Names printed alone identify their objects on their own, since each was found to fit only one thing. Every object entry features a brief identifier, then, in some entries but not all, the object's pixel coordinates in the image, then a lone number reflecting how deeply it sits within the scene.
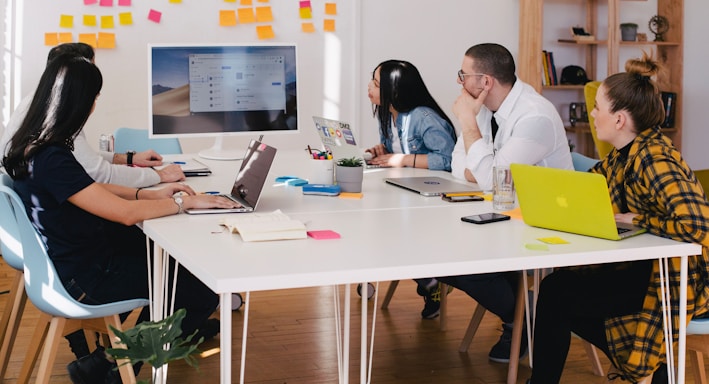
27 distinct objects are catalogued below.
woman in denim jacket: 3.78
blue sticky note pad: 2.89
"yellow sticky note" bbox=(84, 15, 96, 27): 5.05
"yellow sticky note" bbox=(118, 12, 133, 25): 5.13
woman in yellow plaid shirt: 2.22
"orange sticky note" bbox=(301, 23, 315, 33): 5.47
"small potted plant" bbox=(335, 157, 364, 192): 2.93
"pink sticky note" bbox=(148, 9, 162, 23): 5.17
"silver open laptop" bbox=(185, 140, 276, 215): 2.52
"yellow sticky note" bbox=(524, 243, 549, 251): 2.06
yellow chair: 5.46
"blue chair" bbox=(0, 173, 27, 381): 2.50
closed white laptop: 2.93
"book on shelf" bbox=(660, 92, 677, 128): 6.20
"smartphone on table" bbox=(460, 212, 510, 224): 2.39
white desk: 1.81
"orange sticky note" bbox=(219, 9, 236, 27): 5.30
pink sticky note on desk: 2.16
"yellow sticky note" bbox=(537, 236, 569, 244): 2.15
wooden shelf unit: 5.80
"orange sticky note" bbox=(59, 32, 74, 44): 5.02
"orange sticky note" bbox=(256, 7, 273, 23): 5.37
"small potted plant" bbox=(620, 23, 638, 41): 6.13
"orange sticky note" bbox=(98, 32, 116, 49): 5.10
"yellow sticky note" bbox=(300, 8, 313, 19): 5.45
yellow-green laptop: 2.15
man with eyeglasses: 2.95
